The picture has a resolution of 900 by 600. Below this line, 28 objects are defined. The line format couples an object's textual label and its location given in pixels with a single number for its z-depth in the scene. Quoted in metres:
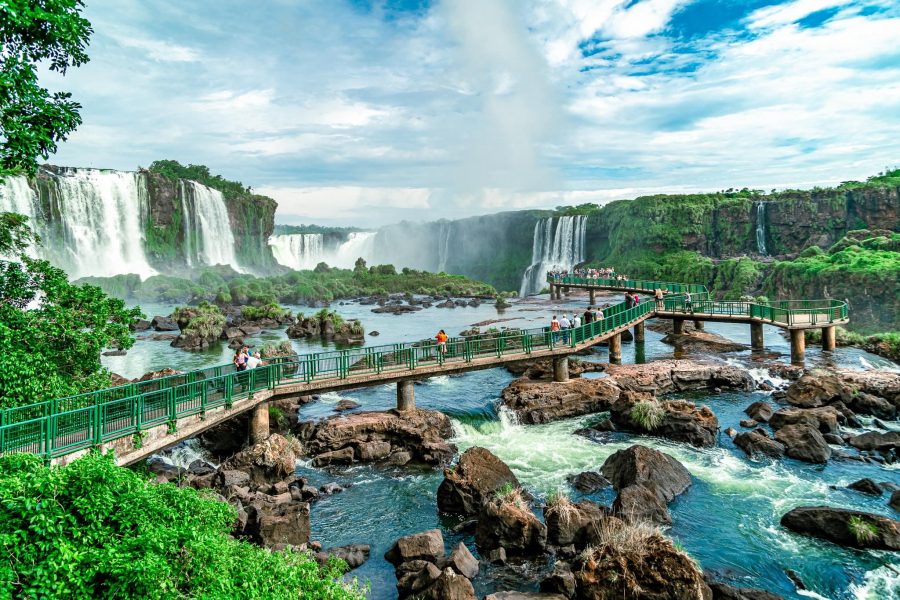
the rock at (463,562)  11.98
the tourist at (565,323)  29.34
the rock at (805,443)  18.38
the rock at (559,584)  11.15
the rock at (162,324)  53.38
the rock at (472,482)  15.48
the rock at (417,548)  12.85
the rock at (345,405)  25.53
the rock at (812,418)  20.53
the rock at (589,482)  16.58
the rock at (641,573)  10.52
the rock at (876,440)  19.02
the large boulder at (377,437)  19.53
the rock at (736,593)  10.95
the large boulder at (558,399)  23.38
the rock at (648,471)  15.79
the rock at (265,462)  17.42
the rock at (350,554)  12.92
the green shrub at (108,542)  6.25
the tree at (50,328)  13.45
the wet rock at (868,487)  15.92
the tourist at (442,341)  23.41
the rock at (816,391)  23.08
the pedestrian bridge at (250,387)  13.31
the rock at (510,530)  13.13
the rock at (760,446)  18.98
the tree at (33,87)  12.32
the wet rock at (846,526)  13.00
